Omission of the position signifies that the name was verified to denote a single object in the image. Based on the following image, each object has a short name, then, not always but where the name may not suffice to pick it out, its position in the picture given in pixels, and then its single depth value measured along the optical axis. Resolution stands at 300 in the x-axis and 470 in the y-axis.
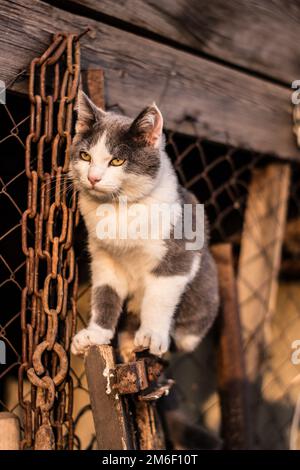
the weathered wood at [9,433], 1.18
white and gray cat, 1.27
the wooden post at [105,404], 1.18
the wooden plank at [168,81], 1.29
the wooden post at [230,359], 1.51
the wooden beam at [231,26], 1.41
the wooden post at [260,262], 1.60
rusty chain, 1.21
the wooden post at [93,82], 1.35
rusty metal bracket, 1.17
